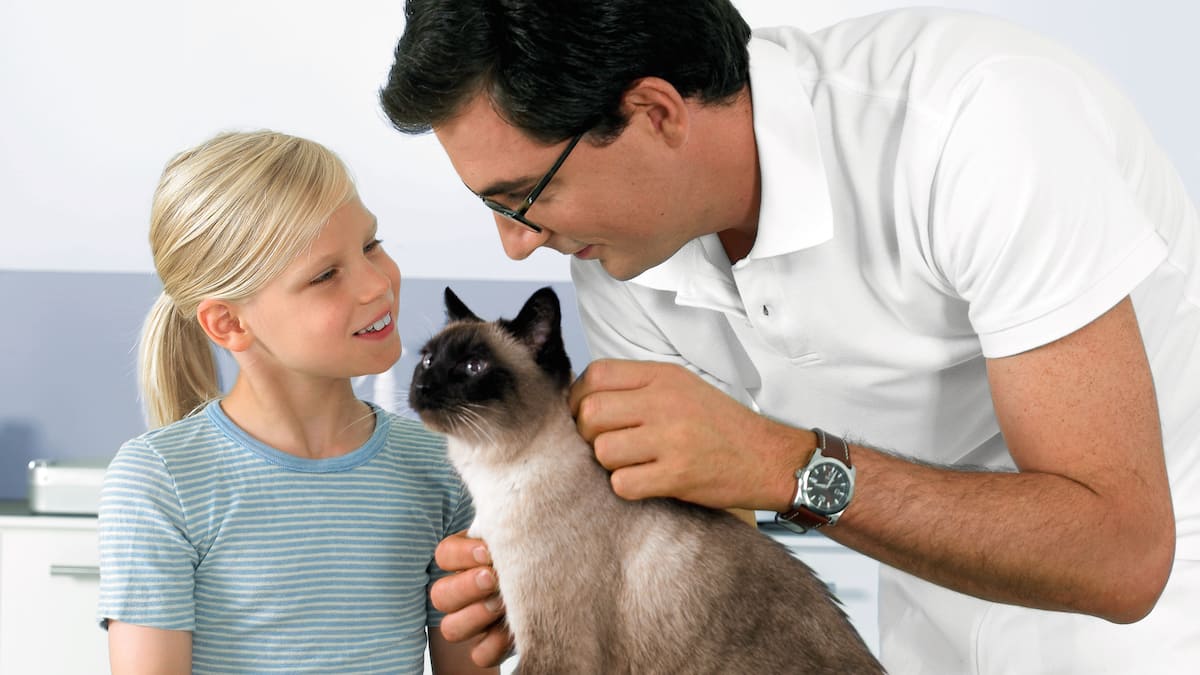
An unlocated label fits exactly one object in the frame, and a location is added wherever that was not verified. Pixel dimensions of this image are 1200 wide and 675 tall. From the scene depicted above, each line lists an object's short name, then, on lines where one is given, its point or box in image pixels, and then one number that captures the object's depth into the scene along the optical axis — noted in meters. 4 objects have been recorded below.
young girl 1.54
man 1.18
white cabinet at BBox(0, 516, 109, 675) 3.13
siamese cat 1.22
